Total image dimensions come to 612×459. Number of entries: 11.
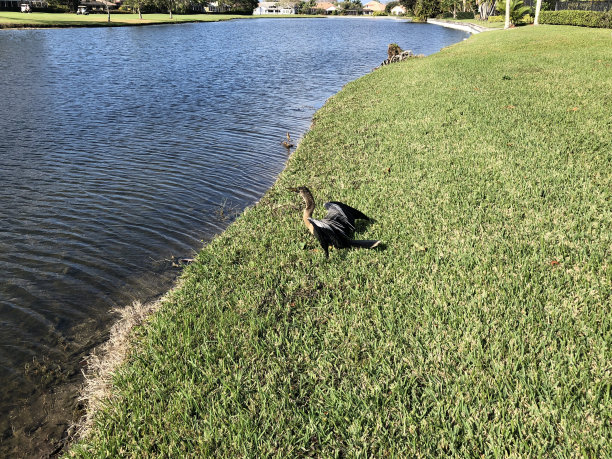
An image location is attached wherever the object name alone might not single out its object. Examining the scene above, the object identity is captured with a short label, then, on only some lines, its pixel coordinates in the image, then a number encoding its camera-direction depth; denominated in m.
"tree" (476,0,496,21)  73.32
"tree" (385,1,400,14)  170.73
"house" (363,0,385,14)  192.88
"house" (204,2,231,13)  140.05
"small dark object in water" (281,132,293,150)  11.66
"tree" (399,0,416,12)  105.76
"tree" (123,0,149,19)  82.19
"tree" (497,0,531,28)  49.53
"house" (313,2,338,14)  181.48
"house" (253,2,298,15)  194.88
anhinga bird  4.81
